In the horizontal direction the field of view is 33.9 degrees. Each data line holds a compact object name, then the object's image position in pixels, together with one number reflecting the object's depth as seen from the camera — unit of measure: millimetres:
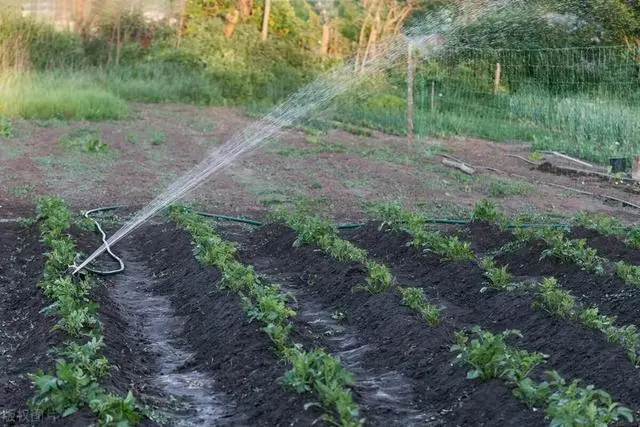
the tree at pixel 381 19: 26047
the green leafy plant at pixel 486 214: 10812
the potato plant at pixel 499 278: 7906
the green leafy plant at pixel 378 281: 7824
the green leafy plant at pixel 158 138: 16250
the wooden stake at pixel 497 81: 16906
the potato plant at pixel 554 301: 6918
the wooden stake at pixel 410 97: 16728
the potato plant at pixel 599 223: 10094
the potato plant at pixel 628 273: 7818
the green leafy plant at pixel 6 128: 15762
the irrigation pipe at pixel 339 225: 10961
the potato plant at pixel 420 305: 6852
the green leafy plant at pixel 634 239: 9609
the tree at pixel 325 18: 27500
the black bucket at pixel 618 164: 14930
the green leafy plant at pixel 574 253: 8492
